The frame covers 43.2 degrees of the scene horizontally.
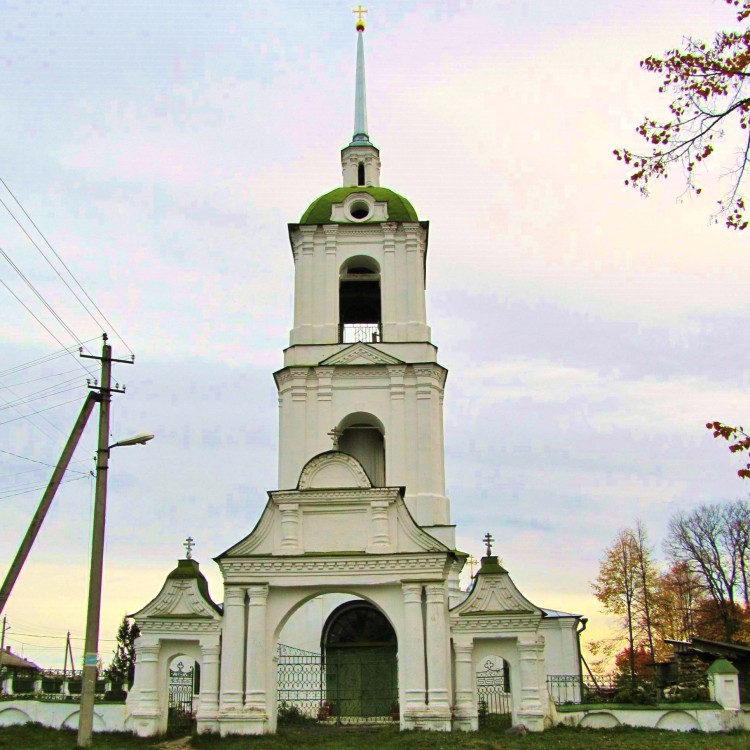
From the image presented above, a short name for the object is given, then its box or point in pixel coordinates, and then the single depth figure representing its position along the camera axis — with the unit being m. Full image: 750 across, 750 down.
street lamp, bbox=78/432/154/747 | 16.64
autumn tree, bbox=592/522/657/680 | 37.31
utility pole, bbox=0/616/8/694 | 27.76
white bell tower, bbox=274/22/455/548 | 26.58
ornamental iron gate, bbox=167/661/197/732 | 21.52
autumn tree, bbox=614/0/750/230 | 8.53
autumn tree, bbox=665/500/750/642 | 43.59
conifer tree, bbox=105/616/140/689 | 36.46
